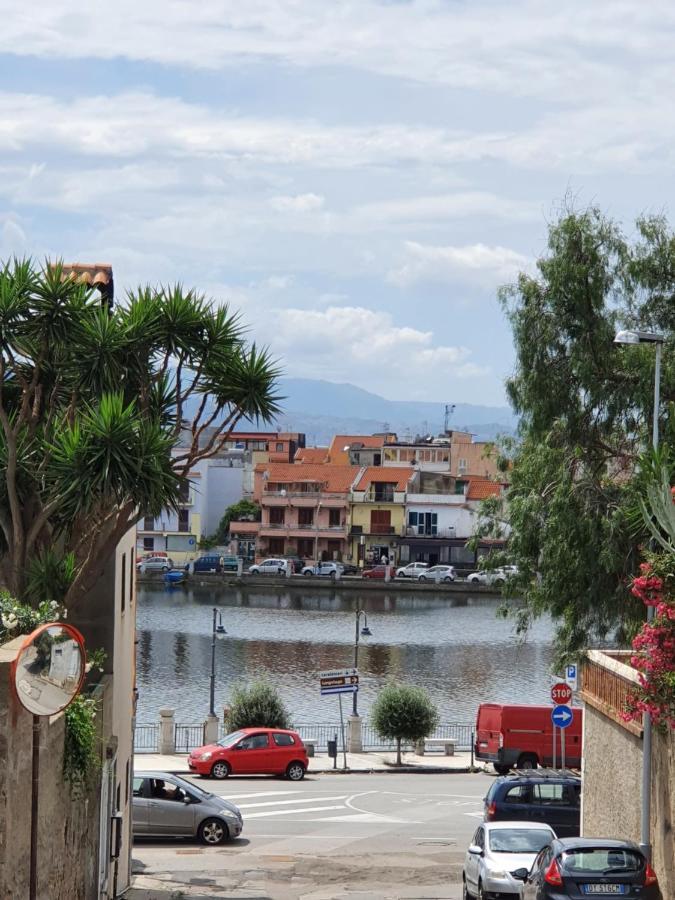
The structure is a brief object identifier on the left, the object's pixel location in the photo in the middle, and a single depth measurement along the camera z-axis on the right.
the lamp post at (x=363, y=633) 52.62
